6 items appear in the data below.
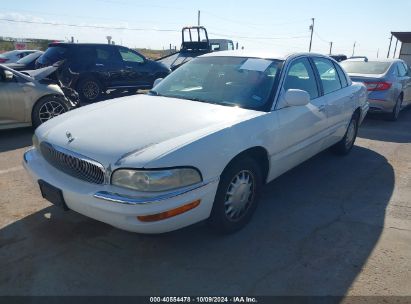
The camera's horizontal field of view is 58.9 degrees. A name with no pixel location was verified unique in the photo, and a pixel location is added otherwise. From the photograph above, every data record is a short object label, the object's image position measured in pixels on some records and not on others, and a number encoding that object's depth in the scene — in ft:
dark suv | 31.81
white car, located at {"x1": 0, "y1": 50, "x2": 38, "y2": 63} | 50.85
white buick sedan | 8.27
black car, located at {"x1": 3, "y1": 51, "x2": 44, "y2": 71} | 39.01
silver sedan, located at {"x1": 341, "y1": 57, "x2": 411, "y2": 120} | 26.08
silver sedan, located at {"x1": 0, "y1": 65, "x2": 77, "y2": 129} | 20.29
